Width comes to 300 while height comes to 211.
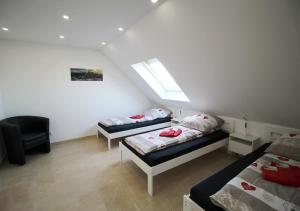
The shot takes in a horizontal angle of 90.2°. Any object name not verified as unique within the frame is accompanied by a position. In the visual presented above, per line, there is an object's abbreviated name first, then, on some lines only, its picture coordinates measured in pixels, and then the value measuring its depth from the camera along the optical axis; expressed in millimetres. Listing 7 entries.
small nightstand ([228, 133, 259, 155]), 2726
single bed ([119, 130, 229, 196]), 2072
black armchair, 2701
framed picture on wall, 3869
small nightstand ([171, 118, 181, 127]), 4138
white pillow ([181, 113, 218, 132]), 2980
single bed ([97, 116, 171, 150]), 3457
